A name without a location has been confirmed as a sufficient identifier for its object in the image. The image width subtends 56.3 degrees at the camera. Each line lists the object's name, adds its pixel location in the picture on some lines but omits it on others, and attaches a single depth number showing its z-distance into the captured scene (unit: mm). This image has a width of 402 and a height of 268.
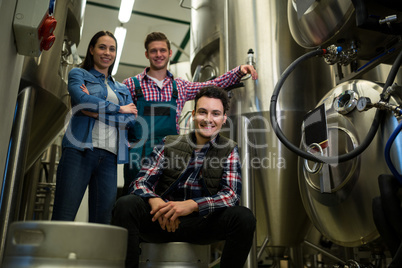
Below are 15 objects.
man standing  1500
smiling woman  1324
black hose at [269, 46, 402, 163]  1043
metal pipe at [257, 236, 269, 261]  1656
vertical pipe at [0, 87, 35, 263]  1177
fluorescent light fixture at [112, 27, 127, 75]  4361
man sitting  1088
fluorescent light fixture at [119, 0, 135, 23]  3770
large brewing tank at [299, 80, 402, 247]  1102
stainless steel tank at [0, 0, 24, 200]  938
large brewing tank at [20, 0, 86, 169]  1460
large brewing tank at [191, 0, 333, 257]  1724
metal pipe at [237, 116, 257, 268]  1407
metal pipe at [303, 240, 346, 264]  1677
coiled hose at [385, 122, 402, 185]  960
